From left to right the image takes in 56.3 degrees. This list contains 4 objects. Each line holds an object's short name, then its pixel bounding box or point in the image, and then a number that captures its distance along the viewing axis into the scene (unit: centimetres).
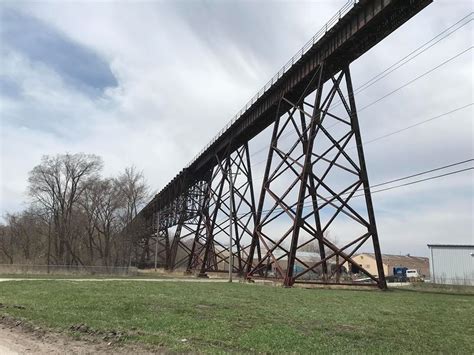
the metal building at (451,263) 5134
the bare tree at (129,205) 6209
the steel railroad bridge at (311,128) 2245
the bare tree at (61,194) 5873
